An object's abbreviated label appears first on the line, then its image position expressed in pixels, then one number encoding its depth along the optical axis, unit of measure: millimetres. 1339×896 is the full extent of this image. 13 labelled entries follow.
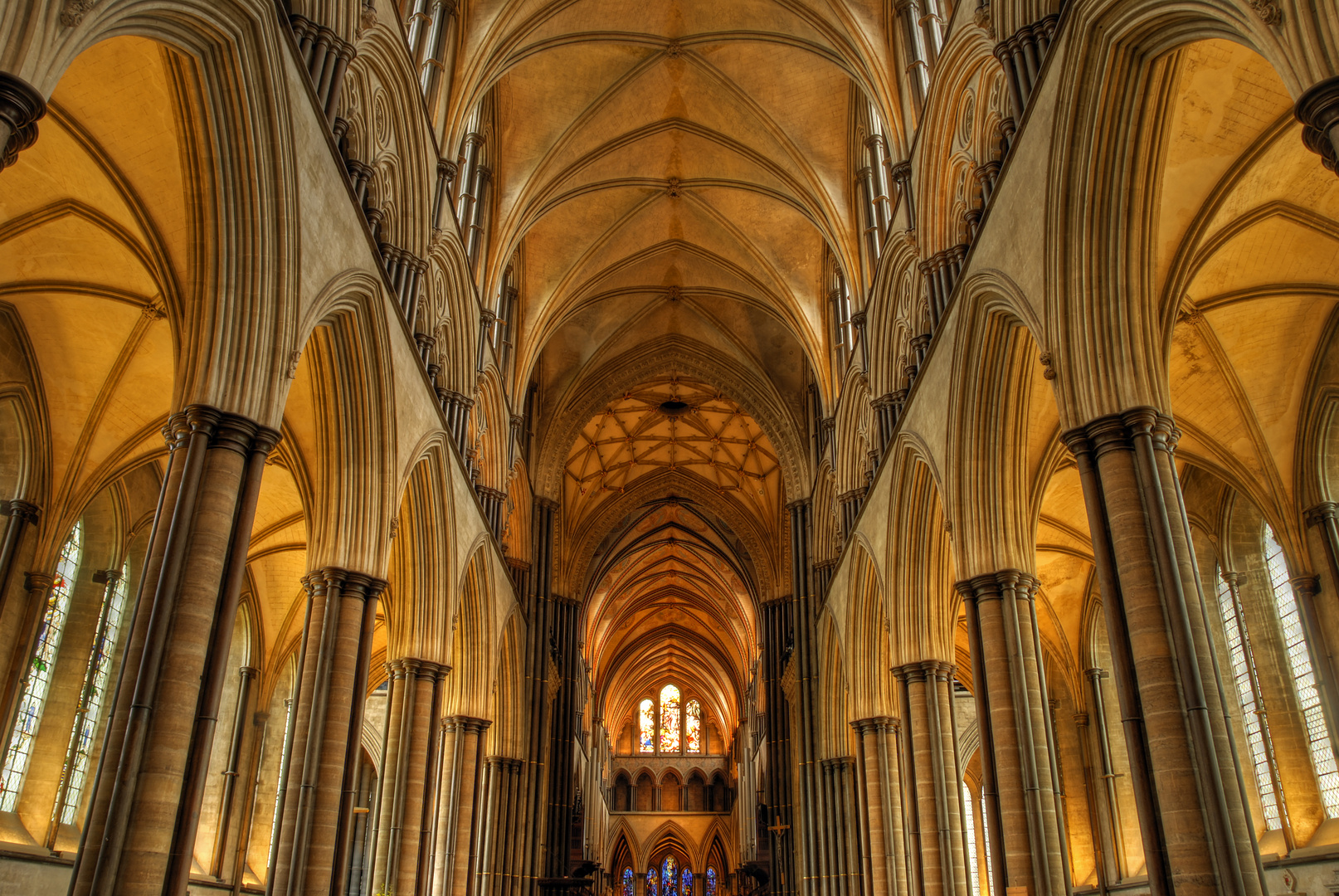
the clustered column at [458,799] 17219
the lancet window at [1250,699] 15289
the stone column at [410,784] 13625
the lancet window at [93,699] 15773
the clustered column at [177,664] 6871
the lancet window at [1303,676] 14359
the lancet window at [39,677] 14945
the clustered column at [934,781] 13914
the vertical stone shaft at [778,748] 24906
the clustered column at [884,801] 17016
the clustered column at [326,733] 10250
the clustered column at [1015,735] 10336
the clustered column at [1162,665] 6930
